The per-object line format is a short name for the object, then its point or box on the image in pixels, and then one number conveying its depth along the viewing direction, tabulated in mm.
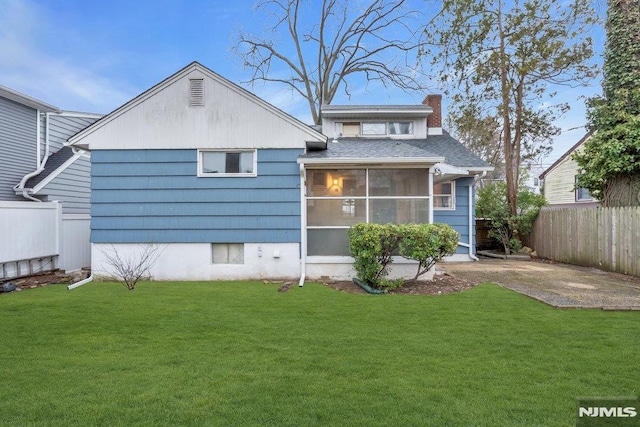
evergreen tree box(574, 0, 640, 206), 8422
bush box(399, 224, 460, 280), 6516
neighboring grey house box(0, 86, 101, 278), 7906
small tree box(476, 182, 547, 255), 12008
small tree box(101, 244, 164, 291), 7914
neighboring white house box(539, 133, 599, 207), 18406
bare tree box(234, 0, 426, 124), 18203
